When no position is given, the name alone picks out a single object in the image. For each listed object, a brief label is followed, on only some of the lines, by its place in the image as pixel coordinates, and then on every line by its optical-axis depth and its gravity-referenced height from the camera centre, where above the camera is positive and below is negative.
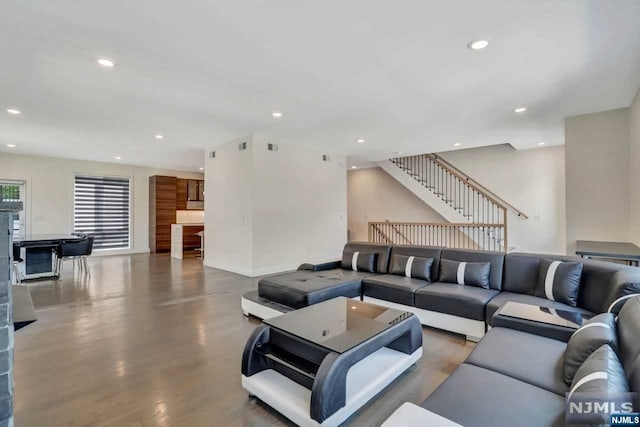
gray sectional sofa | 2.71 -0.78
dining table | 5.66 -0.69
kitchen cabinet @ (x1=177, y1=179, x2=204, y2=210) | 10.47 +0.85
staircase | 7.64 +0.23
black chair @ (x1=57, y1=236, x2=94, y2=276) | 5.74 -0.56
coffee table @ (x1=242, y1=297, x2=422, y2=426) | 1.78 -0.98
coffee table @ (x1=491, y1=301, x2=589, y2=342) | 2.08 -0.74
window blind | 9.03 +0.26
